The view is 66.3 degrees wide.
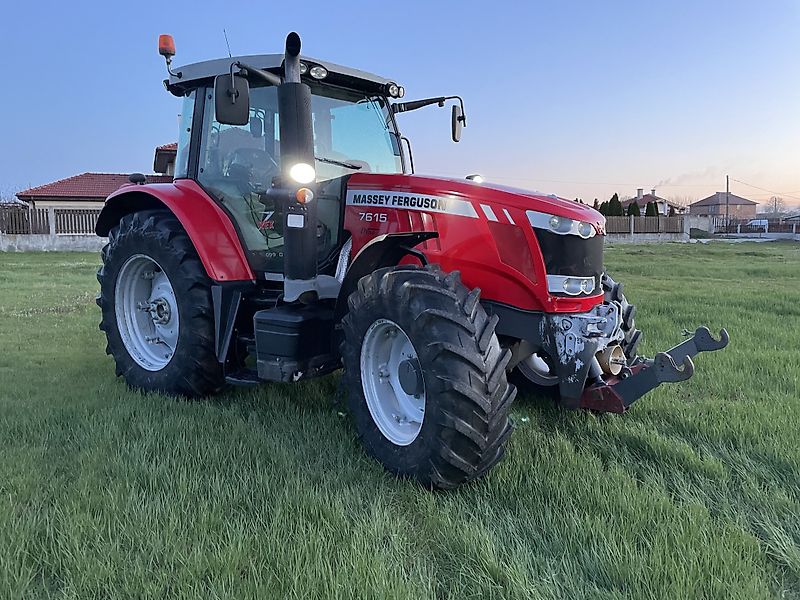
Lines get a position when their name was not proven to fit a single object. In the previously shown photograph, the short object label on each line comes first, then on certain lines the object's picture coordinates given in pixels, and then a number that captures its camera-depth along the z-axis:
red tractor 2.82
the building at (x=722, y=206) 96.88
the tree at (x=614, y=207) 34.16
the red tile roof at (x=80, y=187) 29.13
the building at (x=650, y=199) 67.69
